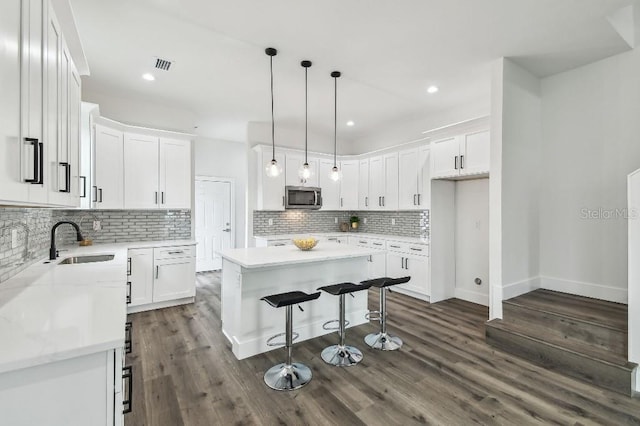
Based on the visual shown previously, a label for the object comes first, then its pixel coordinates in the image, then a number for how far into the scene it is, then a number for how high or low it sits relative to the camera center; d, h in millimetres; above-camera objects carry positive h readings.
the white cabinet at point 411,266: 4637 -814
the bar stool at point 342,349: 2799 -1308
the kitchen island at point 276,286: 2908 -746
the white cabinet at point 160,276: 4047 -862
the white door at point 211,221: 6719 -157
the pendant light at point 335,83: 3641 +1110
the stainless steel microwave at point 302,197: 5426 +302
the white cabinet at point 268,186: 5289 +495
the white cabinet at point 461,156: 3949 +809
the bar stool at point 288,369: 2438 -1318
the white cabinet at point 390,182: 5340 +572
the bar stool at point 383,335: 3086 -1267
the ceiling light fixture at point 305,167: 3377 +535
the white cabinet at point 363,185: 5949 +580
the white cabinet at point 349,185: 6176 +587
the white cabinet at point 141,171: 4199 +593
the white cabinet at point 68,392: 971 -607
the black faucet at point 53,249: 2744 -327
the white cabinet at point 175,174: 4469 +592
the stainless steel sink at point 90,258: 2942 -457
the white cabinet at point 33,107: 1018 +437
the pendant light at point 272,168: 3359 +515
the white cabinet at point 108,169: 3869 +587
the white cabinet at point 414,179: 4789 +582
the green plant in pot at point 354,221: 6434 -142
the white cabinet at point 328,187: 5965 +530
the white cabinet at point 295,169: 5520 +821
